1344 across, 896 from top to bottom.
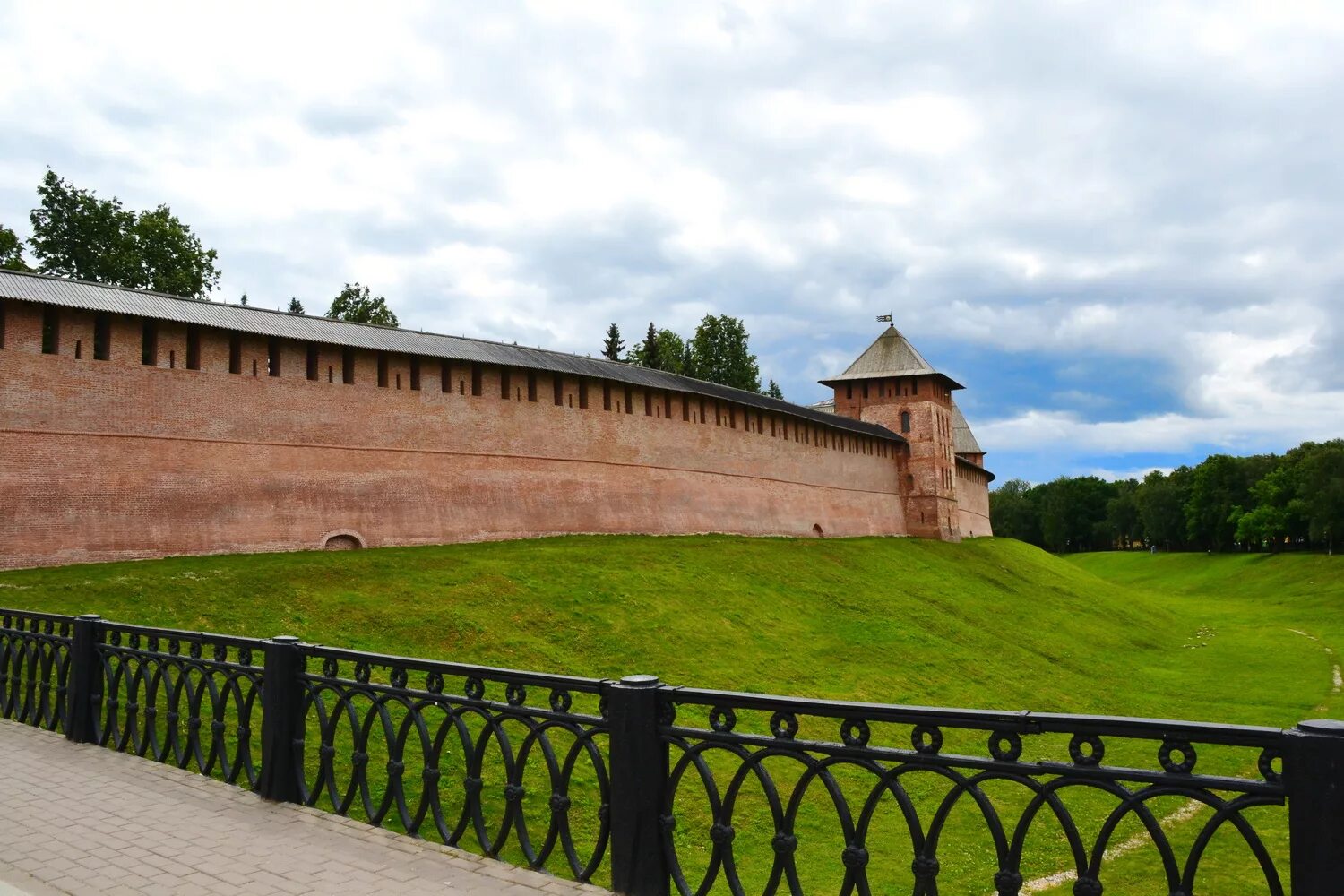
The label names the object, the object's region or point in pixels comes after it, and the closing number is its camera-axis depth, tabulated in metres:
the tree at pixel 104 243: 33.50
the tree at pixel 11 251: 30.31
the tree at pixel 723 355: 53.72
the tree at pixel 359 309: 41.69
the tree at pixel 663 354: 51.91
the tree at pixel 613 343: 54.09
